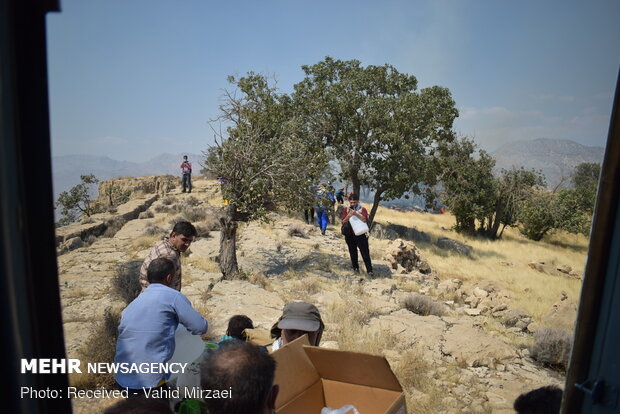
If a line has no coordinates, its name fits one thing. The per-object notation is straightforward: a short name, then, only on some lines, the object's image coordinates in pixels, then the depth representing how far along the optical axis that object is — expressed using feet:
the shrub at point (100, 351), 15.14
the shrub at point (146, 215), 66.59
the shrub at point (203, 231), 47.01
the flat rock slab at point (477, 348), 19.62
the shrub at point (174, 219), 56.50
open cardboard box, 8.83
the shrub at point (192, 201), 75.66
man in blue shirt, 10.17
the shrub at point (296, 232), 52.31
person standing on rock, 82.74
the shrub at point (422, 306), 27.68
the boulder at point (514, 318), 27.32
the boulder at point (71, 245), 43.21
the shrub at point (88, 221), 57.72
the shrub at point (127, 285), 25.35
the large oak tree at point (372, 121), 54.34
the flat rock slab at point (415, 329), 21.04
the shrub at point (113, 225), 53.53
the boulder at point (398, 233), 64.18
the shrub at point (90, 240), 48.31
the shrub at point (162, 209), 70.84
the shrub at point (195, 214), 59.06
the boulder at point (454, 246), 63.25
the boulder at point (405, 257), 41.01
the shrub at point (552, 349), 20.10
